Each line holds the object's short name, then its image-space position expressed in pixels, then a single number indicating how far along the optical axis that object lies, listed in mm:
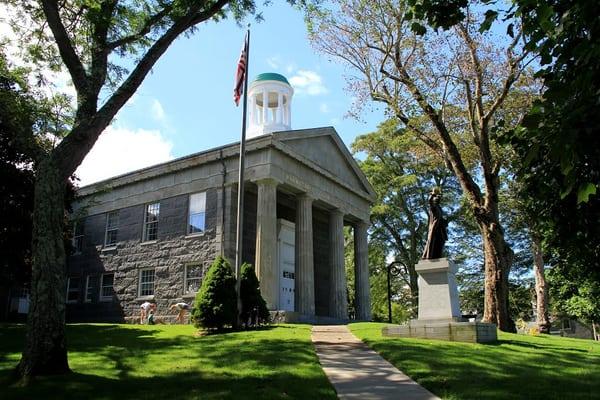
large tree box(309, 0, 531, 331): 18812
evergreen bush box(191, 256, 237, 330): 16609
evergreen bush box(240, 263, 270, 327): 18344
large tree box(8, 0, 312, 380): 8781
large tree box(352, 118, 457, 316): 39469
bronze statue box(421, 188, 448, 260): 14969
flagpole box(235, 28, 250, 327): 17375
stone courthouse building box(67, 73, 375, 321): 24641
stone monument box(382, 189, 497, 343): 13961
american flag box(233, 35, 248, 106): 18734
